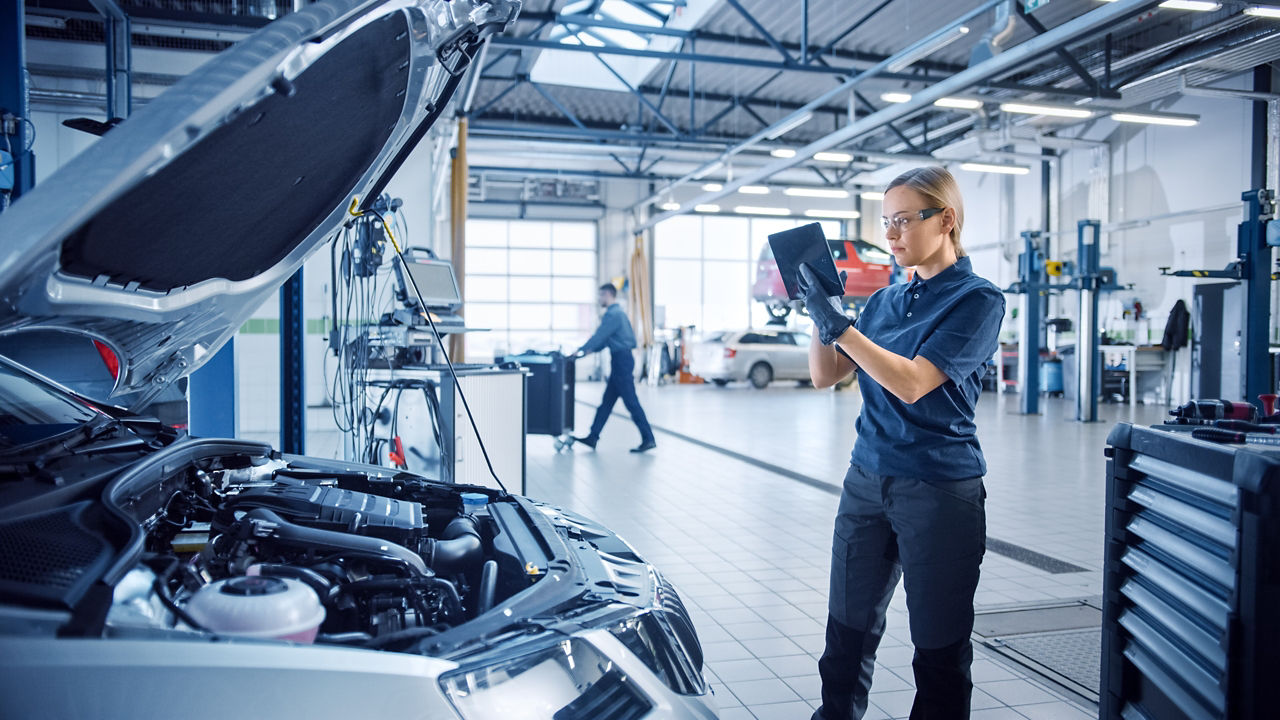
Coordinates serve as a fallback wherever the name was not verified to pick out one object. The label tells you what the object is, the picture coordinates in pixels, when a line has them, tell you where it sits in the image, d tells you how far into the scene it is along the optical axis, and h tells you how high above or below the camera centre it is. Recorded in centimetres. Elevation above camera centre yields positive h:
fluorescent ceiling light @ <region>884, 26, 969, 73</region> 696 +281
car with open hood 95 -32
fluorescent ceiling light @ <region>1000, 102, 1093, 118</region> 890 +276
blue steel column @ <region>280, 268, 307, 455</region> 389 -15
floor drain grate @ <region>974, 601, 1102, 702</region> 256 -106
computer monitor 445 +35
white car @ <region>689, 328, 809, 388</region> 1523 -21
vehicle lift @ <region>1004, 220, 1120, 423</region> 951 +64
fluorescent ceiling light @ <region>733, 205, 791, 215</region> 1875 +329
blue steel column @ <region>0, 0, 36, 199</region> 352 +122
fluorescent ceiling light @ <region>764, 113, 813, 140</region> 1002 +294
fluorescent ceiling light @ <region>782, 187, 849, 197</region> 1583 +327
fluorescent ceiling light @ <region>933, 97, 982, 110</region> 859 +271
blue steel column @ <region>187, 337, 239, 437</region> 393 -28
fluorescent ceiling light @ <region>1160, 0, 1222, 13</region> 612 +273
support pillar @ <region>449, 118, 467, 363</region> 827 +143
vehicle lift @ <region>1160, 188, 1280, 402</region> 705 +58
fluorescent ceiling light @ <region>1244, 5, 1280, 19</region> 601 +265
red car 1512 +152
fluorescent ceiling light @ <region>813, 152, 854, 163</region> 1132 +280
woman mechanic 169 -25
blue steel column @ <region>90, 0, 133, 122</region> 514 +189
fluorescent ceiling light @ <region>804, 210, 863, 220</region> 1972 +337
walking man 723 -11
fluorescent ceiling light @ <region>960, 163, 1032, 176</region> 1174 +274
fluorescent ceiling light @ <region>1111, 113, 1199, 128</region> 946 +287
